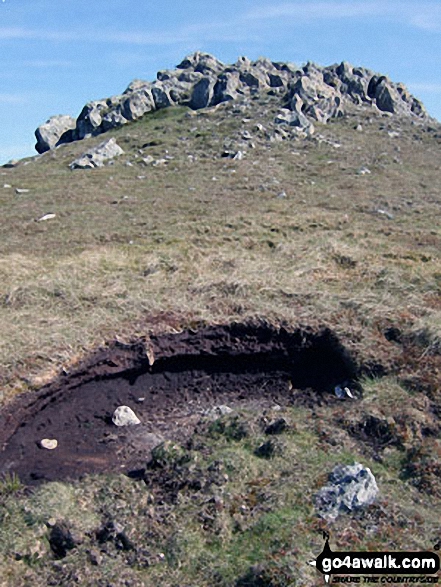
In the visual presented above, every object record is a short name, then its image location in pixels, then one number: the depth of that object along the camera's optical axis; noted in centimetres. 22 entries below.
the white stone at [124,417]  735
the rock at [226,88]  3941
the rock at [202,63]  4662
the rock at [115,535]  488
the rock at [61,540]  491
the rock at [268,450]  600
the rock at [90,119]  3928
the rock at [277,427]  648
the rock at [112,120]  3888
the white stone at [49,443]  679
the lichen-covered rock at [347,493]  500
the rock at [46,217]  1700
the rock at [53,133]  4194
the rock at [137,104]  3965
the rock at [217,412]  716
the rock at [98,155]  2697
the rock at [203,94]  3994
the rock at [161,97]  4128
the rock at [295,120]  3350
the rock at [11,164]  3279
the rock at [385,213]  1728
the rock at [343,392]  749
